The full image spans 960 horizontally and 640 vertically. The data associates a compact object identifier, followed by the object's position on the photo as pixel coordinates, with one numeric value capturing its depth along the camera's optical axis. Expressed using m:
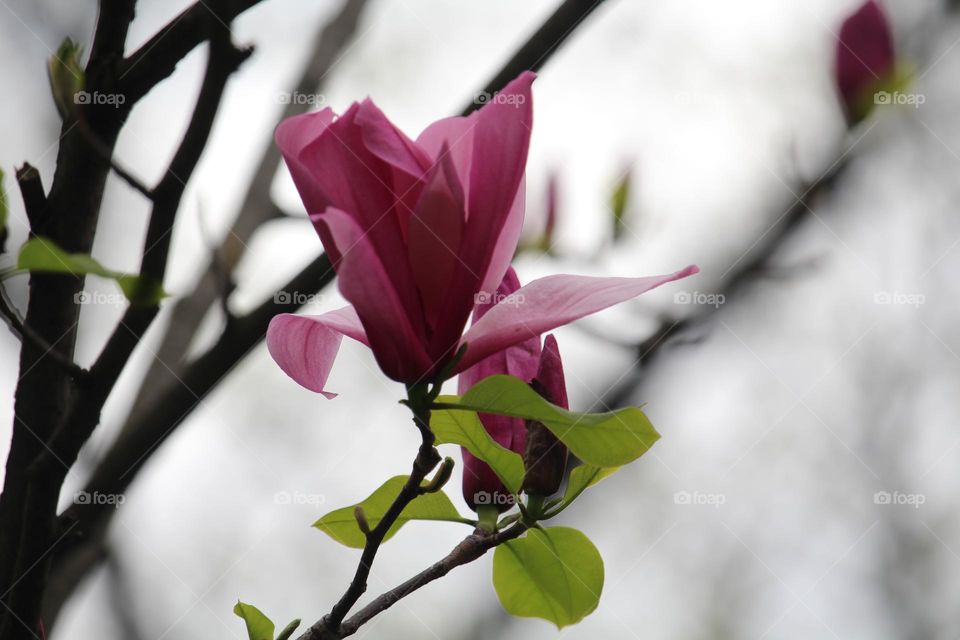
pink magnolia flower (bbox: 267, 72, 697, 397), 1.37
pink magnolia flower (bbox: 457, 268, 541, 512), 1.42
